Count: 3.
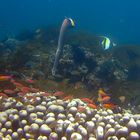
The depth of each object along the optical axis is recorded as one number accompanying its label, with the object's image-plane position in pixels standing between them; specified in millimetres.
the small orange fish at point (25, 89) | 4427
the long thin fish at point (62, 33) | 5209
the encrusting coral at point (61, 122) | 2895
